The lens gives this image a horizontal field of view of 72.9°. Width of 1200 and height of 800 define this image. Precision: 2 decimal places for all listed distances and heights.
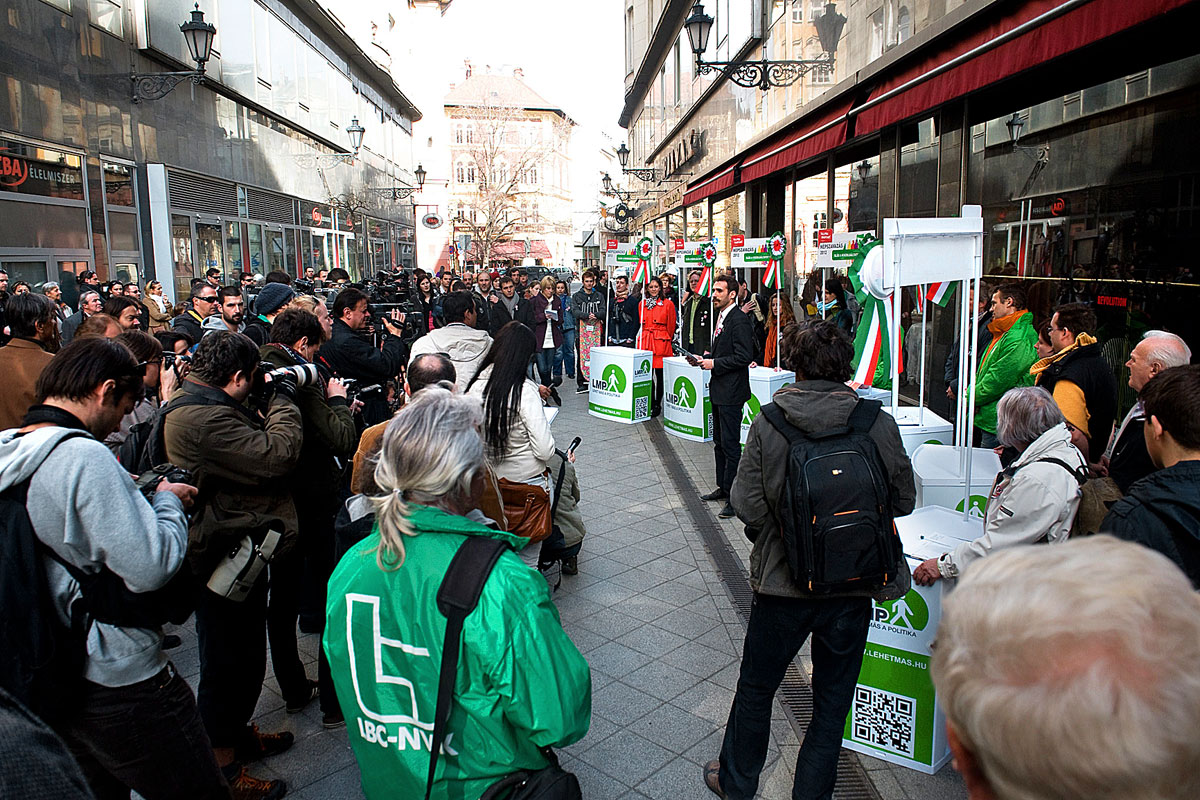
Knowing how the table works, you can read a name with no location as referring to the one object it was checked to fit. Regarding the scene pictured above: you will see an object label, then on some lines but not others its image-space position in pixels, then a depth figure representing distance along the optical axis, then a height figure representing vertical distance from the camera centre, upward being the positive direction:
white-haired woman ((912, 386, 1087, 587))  2.96 -0.78
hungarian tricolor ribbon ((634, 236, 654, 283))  12.45 +0.55
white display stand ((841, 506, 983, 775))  3.25 -1.62
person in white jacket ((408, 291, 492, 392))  5.08 -0.29
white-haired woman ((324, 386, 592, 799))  1.94 -0.85
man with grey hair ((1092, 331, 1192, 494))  3.43 -0.58
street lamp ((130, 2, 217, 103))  12.10 +3.73
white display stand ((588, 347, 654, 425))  11.10 -1.20
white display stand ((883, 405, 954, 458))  5.46 -0.95
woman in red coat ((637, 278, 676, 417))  11.32 -0.43
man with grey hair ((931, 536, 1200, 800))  0.86 -0.43
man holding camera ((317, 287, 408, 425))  5.68 -0.35
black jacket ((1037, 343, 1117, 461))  4.49 -0.50
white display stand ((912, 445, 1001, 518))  4.48 -1.06
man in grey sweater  2.10 -0.67
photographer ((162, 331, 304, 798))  3.08 -0.82
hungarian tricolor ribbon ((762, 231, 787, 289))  9.98 +0.51
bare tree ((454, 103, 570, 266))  40.75 +5.94
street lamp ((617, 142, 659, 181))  30.80 +5.29
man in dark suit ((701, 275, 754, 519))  7.07 -0.75
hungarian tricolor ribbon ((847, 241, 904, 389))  4.90 -0.24
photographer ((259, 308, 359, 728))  3.86 -0.95
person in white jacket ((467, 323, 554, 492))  4.15 -0.60
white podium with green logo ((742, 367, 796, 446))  8.23 -0.94
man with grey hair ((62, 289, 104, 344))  8.14 -0.04
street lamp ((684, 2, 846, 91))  11.41 +3.53
